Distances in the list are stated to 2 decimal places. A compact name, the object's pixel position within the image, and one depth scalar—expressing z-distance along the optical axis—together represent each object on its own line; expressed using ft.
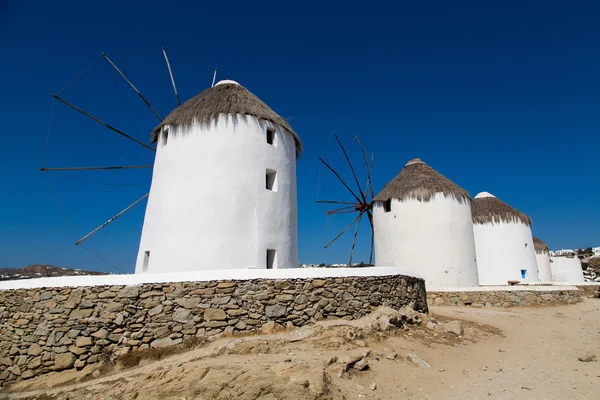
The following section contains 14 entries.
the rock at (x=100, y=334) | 24.03
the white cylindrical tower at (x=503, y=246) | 72.18
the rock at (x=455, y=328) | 28.63
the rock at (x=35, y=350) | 24.78
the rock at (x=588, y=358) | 24.17
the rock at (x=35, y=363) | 24.53
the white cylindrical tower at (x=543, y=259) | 90.18
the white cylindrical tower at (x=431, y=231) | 55.01
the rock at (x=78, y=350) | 23.97
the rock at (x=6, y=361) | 25.24
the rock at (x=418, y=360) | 21.49
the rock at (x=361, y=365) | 19.53
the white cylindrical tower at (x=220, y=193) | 33.94
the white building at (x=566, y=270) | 104.32
